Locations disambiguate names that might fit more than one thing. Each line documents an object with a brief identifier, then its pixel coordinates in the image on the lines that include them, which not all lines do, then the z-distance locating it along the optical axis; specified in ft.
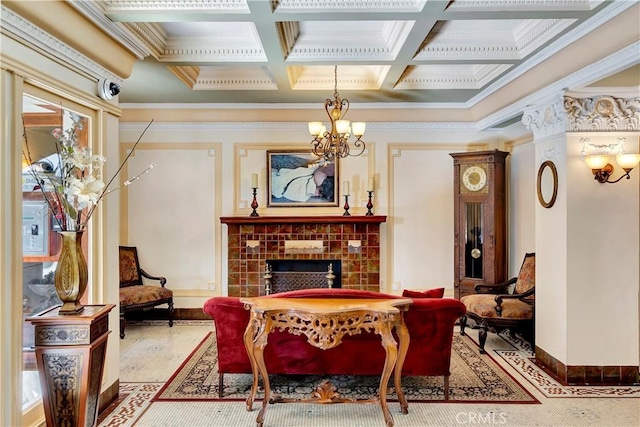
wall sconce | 9.99
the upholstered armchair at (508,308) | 12.65
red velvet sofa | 9.33
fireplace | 16.75
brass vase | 6.82
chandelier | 10.92
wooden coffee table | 8.00
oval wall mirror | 10.97
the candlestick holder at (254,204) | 16.78
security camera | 8.63
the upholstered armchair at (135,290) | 14.58
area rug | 9.75
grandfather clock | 15.49
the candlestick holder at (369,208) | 16.93
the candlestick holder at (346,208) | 16.80
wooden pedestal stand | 6.60
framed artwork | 17.13
